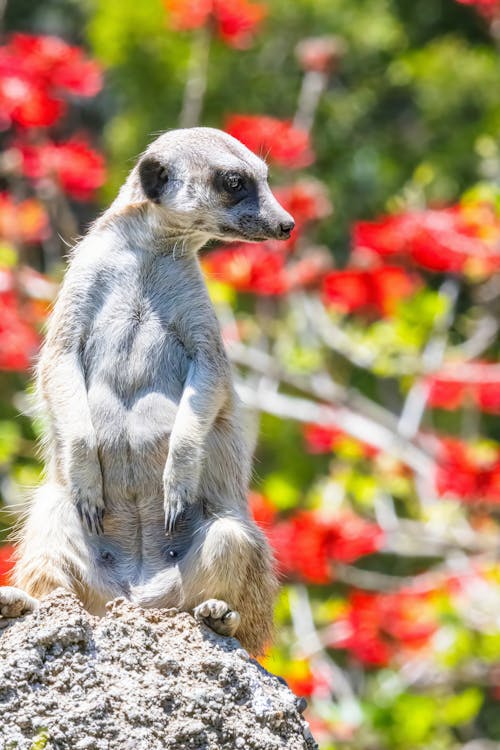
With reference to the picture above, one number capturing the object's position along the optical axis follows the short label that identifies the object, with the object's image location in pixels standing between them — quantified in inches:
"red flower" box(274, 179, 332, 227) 663.1
